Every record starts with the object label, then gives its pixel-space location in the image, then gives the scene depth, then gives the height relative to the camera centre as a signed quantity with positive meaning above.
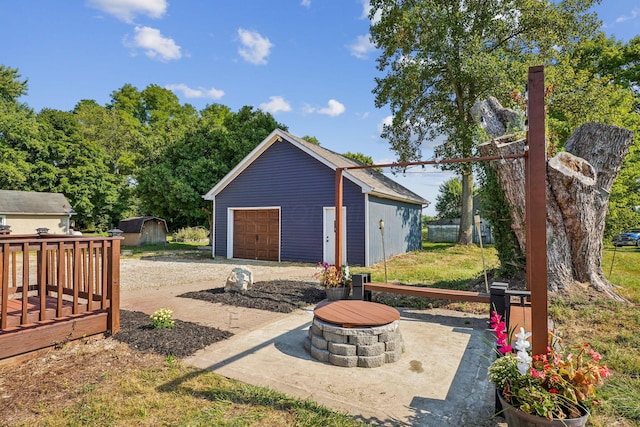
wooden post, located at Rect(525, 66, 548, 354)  2.36 +0.07
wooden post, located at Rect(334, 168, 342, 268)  6.53 +0.09
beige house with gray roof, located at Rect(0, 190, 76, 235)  21.20 +0.59
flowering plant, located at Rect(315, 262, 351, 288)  6.53 -1.16
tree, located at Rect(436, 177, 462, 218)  31.83 +1.91
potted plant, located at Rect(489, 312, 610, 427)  1.99 -1.08
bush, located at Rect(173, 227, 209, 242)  27.45 -1.26
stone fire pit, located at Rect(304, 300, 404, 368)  3.62 -1.36
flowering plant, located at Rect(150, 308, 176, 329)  4.64 -1.42
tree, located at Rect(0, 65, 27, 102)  32.28 +13.44
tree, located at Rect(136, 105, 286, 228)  17.84 +3.00
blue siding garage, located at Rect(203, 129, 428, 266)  12.44 +0.42
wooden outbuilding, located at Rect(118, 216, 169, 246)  21.95 -0.71
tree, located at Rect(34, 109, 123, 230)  28.19 +4.37
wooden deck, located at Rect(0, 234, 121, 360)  3.59 -1.10
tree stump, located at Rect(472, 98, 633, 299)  5.86 +0.34
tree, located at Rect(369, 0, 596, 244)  15.09 +8.20
